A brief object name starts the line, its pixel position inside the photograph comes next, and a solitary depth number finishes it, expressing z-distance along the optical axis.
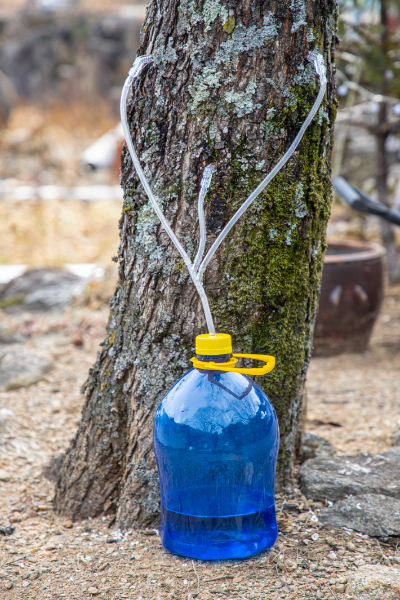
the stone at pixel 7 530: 1.96
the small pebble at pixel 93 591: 1.80
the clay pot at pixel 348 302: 3.35
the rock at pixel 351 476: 1.98
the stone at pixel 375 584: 1.75
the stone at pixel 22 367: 2.91
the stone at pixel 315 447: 2.12
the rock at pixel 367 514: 1.89
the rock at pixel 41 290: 5.10
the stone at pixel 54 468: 2.15
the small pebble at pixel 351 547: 1.87
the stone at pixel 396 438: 2.20
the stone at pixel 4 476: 2.13
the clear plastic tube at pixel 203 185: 1.81
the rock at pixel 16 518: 2.00
